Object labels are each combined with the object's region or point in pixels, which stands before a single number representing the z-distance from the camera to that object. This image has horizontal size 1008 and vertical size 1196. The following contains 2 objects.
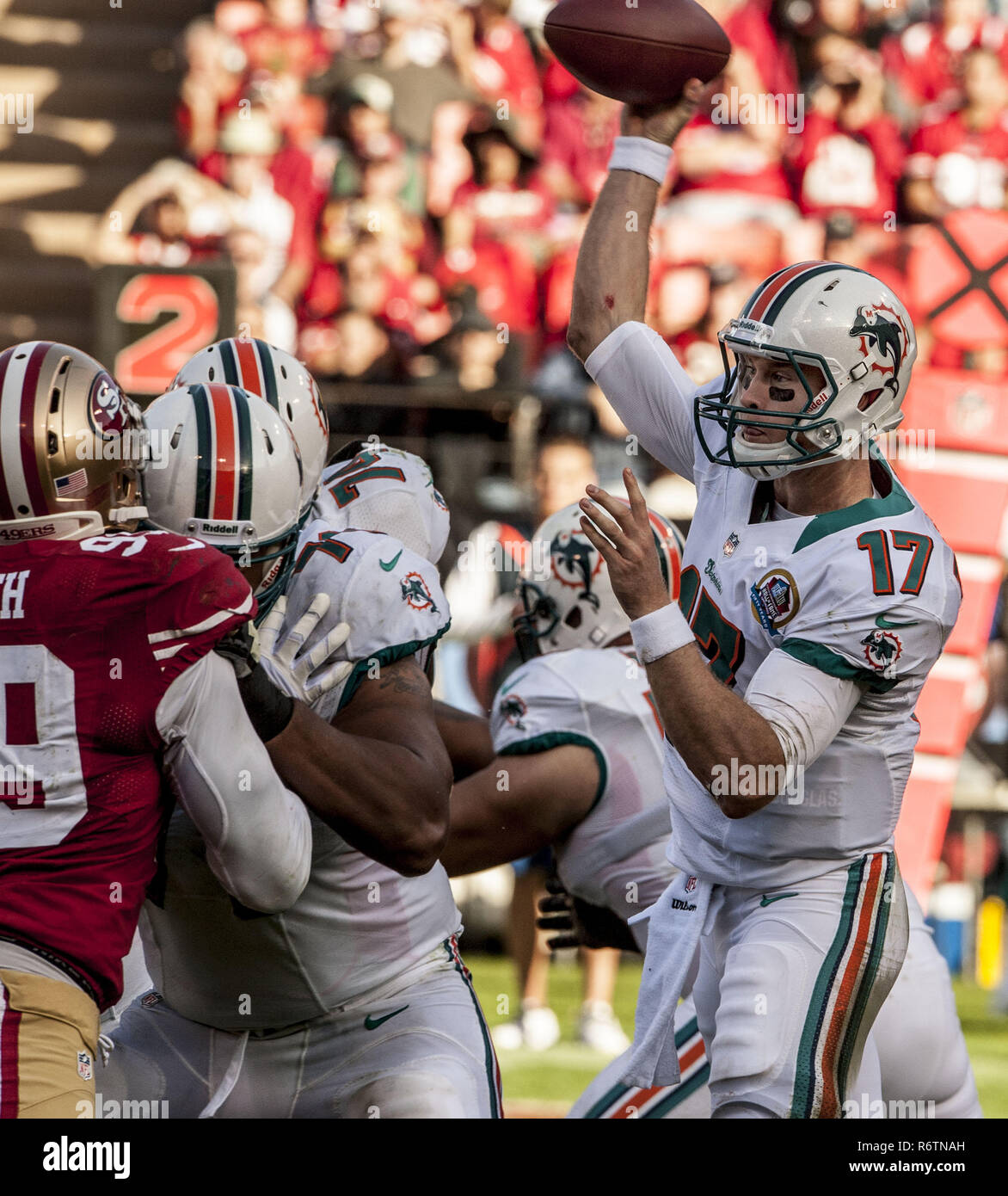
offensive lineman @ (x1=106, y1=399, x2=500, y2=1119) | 5.62
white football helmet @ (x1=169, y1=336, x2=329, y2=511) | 6.05
